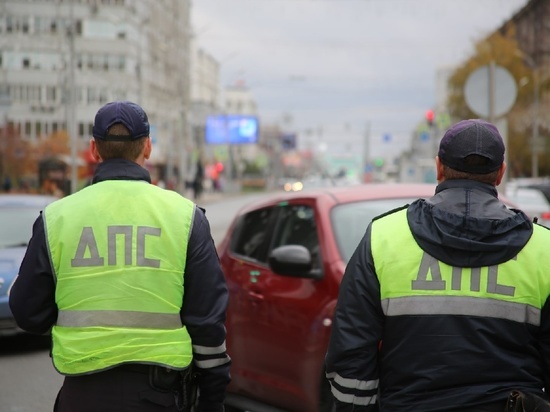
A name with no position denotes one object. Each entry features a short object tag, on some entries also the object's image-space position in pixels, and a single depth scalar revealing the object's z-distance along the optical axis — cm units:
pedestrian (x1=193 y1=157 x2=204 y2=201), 6320
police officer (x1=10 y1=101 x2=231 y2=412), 346
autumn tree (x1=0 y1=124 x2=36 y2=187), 5978
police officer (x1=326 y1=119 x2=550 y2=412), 308
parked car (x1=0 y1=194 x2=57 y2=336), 1026
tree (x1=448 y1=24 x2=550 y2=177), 6269
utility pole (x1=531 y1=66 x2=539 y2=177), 5283
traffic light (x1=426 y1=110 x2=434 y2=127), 2958
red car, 586
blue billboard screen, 9838
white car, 2135
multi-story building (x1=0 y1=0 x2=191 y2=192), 8819
